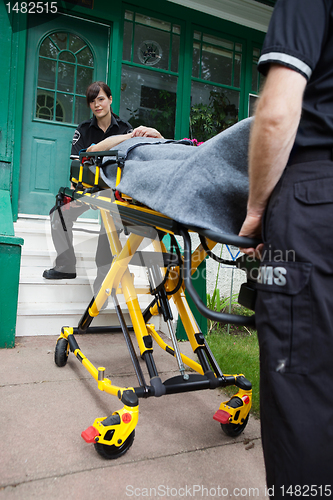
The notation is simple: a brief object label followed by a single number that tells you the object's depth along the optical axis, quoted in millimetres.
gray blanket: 1184
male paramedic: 867
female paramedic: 3422
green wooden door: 4672
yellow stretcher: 1678
